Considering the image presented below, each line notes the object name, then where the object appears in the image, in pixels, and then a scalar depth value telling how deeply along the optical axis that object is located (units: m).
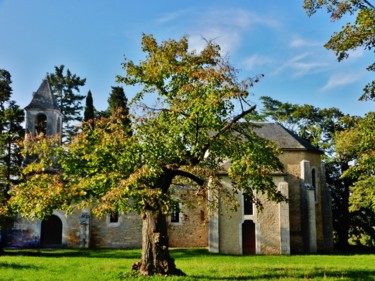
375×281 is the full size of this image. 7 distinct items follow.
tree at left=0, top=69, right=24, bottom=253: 23.83
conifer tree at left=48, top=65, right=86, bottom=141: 48.50
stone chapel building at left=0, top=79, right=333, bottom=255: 25.42
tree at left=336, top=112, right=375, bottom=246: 13.73
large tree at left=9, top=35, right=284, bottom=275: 11.12
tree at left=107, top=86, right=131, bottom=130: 37.72
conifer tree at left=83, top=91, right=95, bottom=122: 35.19
